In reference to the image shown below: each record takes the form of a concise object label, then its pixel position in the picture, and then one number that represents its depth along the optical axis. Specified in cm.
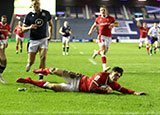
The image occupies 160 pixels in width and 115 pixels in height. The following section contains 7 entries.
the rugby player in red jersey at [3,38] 872
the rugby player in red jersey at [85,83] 642
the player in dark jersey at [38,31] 838
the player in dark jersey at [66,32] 2069
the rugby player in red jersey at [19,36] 2247
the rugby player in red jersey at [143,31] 2714
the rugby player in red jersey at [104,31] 1192
